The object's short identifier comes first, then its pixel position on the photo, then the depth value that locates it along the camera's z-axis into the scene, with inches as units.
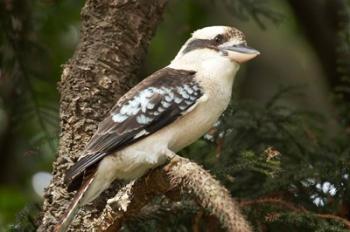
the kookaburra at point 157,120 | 304.7
